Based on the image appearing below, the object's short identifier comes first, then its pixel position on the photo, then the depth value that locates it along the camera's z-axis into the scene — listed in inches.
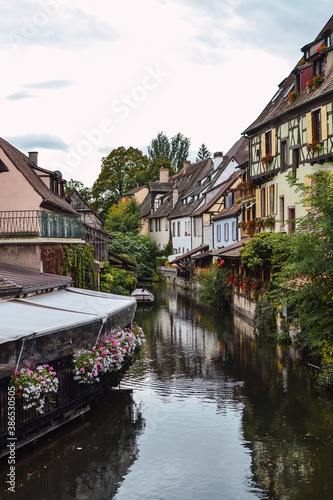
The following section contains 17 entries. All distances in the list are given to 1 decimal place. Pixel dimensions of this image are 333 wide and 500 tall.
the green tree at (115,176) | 2970.5
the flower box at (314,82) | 1028.5
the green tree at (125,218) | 2566.4
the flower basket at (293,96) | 1124.5
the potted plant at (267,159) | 1202.1
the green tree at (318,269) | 618.5
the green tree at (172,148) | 3698.3
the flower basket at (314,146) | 978.2
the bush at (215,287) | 1487.5
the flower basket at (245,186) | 1340.4
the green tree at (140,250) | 2320.9
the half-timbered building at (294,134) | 987.3
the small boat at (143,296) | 1565.0
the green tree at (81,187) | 3240.7
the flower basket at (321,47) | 1026.9
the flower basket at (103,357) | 516.7
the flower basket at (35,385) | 426.0
